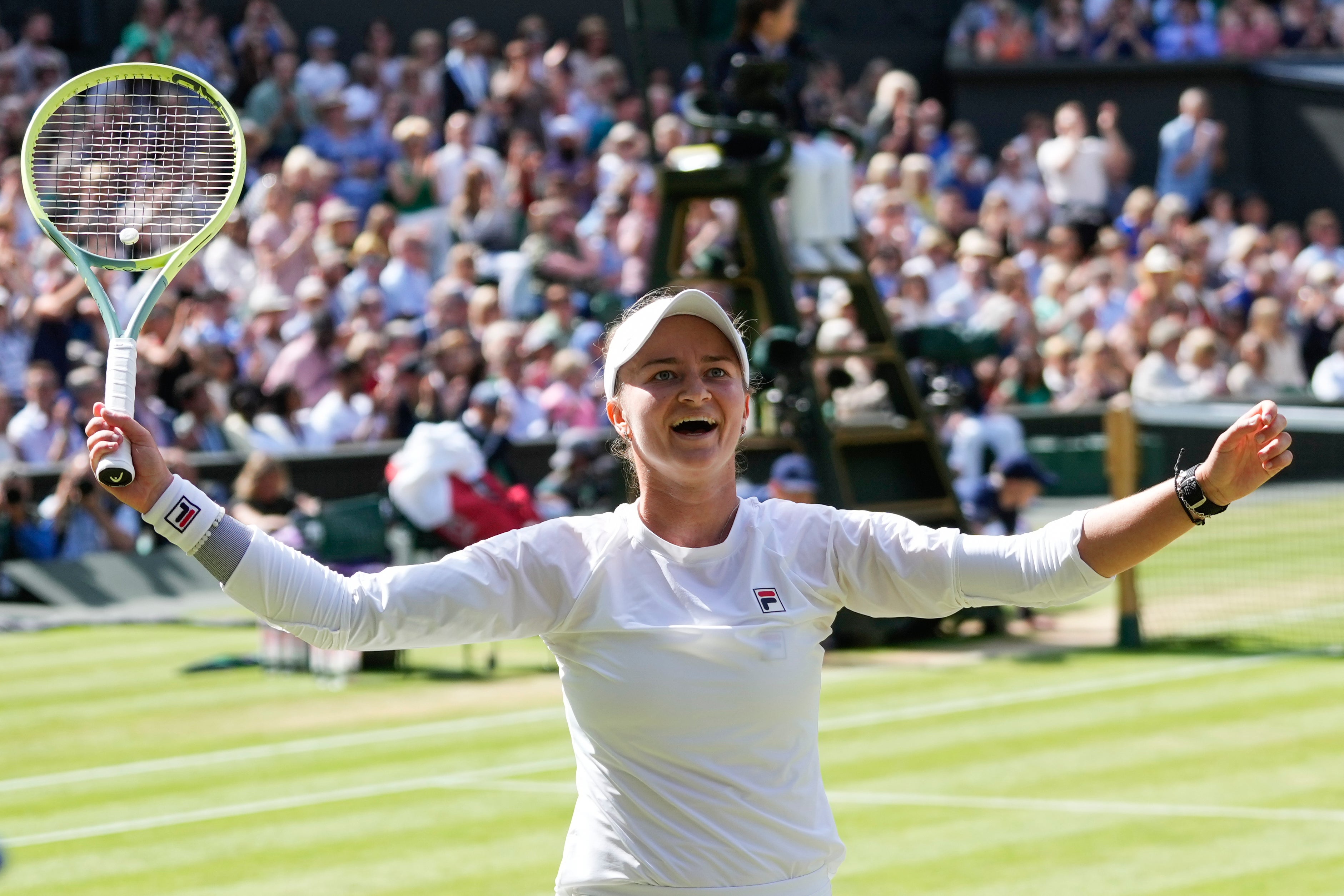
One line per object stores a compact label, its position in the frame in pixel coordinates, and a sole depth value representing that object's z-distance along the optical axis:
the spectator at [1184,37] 25.94
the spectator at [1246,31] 26.22
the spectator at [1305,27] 26.52
